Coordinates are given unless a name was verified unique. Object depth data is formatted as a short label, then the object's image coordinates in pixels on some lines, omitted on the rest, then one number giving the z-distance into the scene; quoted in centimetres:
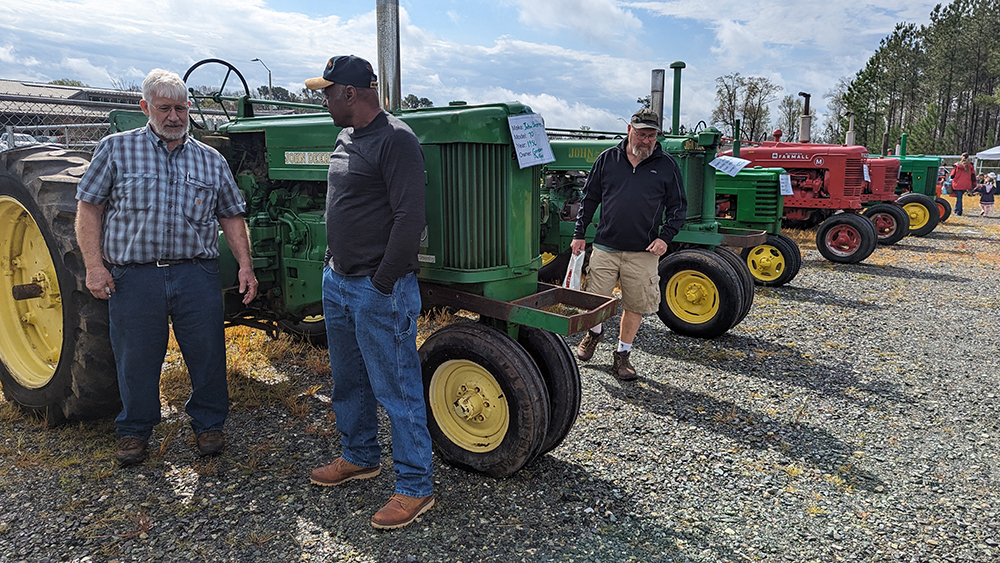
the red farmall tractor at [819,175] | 1013
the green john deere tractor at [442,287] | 272
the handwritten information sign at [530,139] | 273
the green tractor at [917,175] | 1292
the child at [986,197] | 1677
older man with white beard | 272
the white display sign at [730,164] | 572
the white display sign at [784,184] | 775
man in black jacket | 405
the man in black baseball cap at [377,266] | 230
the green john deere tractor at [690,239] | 525
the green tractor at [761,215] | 745
